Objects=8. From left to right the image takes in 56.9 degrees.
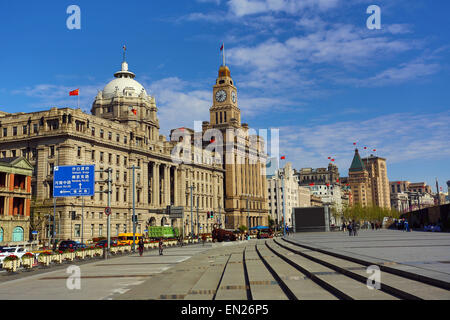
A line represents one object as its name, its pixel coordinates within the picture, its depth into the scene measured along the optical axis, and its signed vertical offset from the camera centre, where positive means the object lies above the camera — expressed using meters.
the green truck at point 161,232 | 77.66 -3.42
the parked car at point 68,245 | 49.88 -3.46
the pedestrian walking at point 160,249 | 41.37 -3.46
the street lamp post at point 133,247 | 49.86 -3.81
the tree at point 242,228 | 129.59 -4.74
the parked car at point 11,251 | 34.44 -2.87
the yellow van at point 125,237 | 67.44 -3.52
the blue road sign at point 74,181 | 39.56 +3.39
